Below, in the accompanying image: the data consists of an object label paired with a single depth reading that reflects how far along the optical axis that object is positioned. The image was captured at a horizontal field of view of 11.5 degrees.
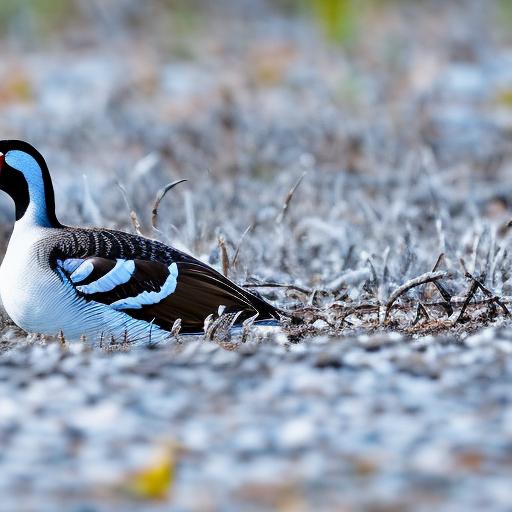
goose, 9.87
